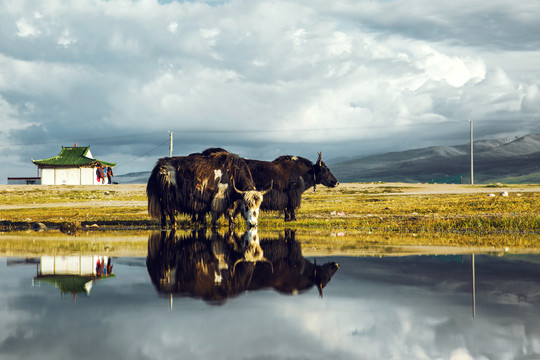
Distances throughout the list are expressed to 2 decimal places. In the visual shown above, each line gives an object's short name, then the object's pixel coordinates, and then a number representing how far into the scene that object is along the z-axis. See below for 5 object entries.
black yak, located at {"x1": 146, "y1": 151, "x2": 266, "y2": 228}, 19.08
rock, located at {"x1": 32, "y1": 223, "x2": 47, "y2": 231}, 20.19
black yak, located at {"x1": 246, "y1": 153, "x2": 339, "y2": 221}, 21.11
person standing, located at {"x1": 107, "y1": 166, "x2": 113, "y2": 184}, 90.75
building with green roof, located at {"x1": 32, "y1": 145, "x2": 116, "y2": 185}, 84.50
